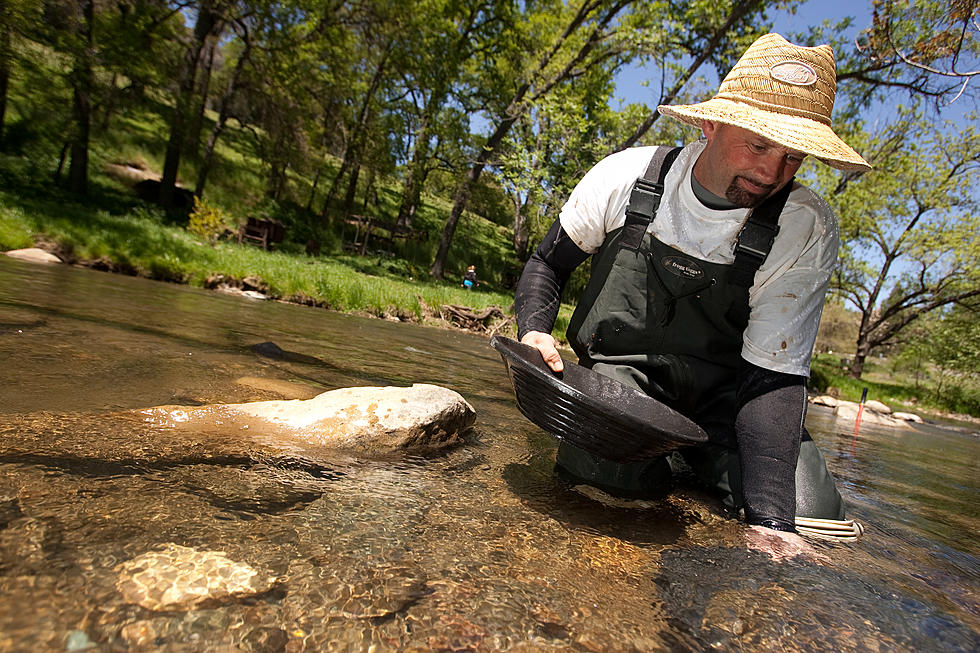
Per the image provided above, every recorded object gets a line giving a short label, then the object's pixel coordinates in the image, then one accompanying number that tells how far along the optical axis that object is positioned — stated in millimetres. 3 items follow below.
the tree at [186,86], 17141
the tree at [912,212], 22688
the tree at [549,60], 17797
